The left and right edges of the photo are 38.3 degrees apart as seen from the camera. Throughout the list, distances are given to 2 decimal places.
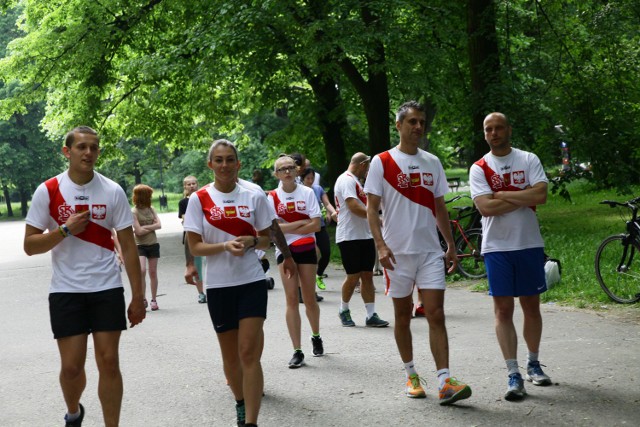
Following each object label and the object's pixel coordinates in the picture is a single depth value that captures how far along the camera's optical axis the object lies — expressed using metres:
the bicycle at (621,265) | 10.10
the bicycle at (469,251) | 13.70
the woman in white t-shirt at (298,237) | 8.11
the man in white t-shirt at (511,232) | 6.64
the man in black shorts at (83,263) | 5.34
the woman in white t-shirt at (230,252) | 5.73
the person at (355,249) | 9.98
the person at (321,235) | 12.23
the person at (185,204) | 12.74
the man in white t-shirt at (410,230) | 6.43
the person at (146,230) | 12.61
